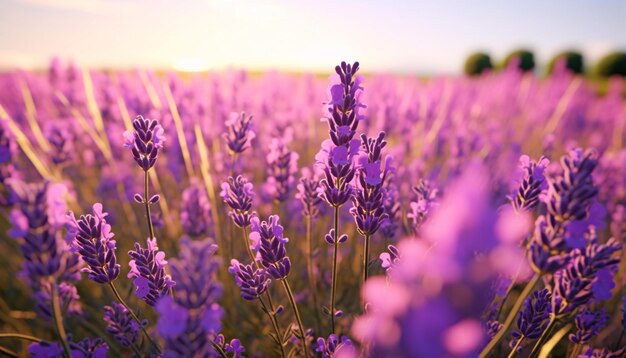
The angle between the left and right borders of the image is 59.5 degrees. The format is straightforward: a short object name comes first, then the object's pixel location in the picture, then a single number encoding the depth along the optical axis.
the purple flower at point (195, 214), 0.41
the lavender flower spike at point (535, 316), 0.29
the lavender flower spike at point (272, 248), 0.27
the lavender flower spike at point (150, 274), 0.26
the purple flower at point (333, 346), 0.26
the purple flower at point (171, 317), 0.20
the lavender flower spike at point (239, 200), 0.30
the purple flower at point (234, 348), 0.29
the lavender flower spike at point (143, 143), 0.28
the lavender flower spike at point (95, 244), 0.26
